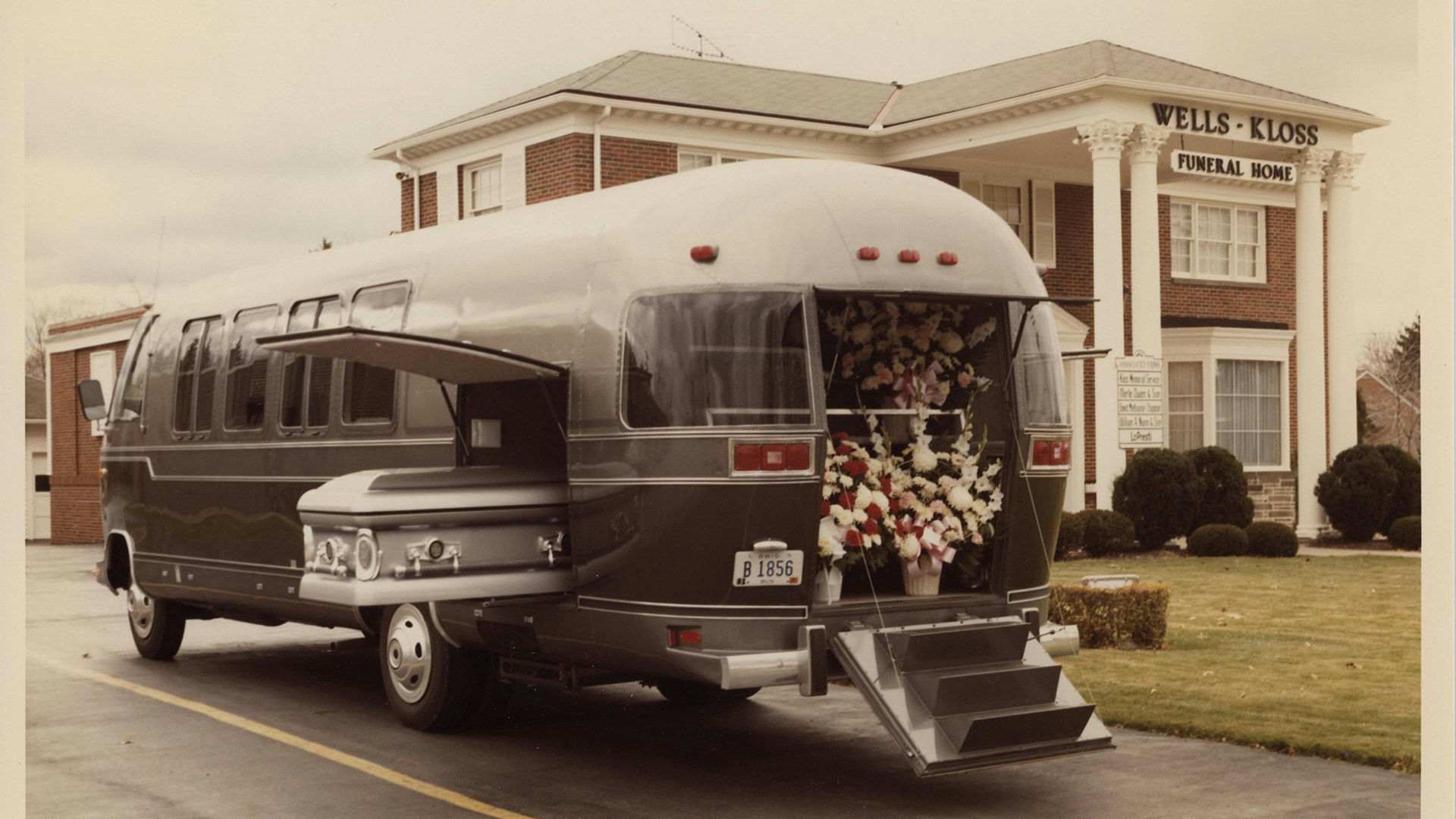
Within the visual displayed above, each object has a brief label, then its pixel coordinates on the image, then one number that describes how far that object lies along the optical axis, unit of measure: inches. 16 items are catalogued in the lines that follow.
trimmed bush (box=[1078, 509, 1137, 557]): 842.8
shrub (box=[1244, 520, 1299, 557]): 847.1
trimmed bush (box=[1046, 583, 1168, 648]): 482.6
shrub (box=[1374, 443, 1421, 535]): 927.0
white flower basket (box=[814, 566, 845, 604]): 312.8
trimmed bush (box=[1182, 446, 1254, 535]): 888.3
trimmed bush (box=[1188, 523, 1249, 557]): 847.1
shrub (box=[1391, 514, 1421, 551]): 882.9
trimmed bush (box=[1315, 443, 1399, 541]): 917.8
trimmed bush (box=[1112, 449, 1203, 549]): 869.2
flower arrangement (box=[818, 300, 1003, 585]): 323.6
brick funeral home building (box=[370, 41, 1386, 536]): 900.6
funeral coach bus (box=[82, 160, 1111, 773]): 300.7
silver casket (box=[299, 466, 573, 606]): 312.3
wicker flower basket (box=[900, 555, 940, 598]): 332.2
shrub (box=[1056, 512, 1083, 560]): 825.5
